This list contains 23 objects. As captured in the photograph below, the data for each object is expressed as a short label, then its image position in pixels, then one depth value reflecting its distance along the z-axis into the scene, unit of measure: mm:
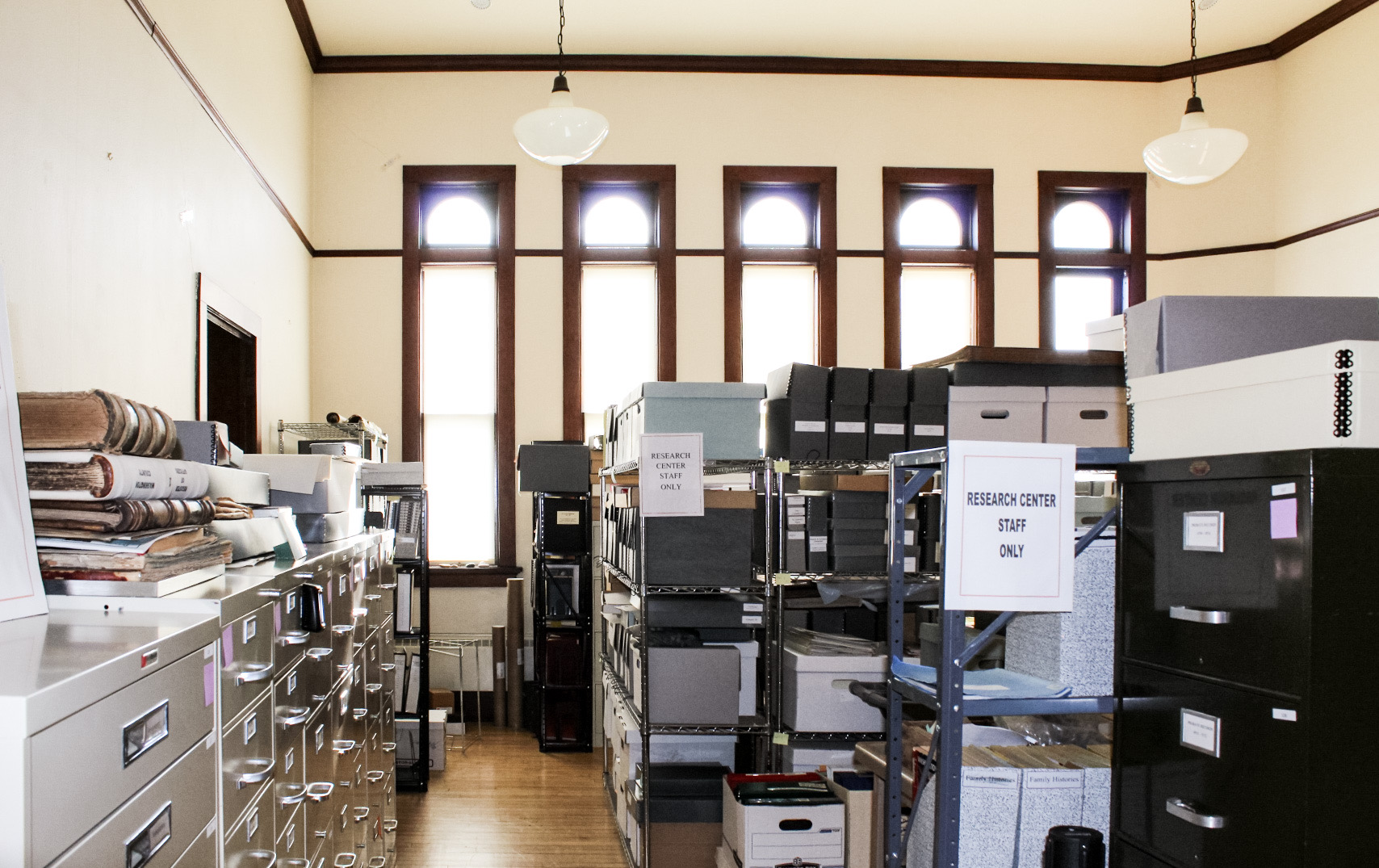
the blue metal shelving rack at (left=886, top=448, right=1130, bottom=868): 1717
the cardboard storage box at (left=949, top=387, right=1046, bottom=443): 3514
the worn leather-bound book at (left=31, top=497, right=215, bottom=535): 1466
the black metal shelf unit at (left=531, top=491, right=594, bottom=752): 5172
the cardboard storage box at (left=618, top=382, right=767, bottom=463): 3350
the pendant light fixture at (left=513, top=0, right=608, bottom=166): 3848
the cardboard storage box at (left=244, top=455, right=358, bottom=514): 2824
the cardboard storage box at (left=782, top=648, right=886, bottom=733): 3305
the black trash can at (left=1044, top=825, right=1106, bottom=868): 1666
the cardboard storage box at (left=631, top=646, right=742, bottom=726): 3295
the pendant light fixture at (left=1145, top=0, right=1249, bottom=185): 4219
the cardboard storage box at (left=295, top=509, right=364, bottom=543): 2822
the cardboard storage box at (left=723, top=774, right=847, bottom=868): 2857
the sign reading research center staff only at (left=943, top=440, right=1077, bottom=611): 1658
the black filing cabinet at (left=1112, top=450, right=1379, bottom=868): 1310
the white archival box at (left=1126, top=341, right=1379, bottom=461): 1399
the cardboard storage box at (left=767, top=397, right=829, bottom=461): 3467
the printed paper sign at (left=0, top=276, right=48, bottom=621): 1313
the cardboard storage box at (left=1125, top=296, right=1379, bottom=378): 1858
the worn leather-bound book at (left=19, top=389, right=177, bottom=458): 1505
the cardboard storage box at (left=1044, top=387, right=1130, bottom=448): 3525
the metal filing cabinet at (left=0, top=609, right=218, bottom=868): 804
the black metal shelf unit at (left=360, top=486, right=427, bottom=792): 4457
